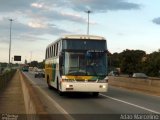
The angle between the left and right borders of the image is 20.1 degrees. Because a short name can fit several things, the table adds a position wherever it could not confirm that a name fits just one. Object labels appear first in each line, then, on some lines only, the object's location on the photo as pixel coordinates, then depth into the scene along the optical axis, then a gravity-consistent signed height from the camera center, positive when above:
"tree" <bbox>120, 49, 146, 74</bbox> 114.84 +3.54
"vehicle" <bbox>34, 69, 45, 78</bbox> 79.64 +0.06
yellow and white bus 25.03 +0.45
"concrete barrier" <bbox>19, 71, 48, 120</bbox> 9.80 -0.88
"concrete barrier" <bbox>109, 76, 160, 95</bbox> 31.40 -0.79
